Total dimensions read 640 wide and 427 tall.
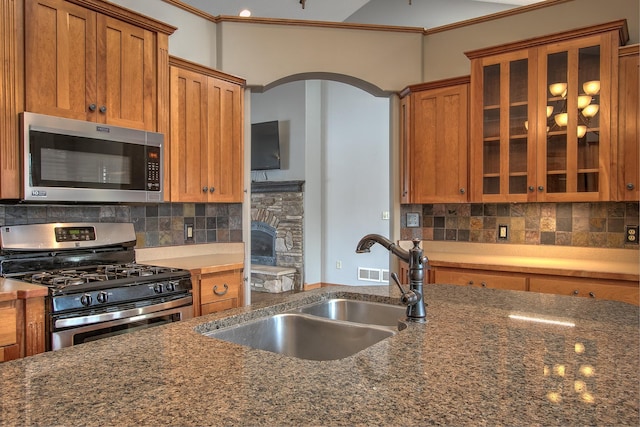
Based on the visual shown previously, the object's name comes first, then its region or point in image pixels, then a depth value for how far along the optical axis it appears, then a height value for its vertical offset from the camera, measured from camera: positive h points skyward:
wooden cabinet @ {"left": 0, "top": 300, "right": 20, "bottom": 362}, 1.83 -0.49
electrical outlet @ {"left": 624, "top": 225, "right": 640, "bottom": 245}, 3.06 -0.17
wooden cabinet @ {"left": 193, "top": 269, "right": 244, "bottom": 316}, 2.77 -0.52
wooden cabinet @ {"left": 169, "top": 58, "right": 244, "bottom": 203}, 3.06 +0.54
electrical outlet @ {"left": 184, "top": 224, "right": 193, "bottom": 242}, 3.44 -0.16
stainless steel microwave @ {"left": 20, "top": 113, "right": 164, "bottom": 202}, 2.26 +0.27
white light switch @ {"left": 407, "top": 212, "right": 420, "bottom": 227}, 3.86 -0.08
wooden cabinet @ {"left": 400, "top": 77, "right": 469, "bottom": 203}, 3.47 +0.53
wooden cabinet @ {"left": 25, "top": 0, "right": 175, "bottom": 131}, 2.31 +0.82
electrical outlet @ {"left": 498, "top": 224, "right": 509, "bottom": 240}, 3.54 -0.18
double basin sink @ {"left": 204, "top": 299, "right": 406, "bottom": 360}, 1.36 -0.39
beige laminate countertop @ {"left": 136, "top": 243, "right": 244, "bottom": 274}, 2.87 -0.34
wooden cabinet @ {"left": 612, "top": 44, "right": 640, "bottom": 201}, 2.83 +0.52
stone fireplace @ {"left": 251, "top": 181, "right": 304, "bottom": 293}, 6.34 -0.37
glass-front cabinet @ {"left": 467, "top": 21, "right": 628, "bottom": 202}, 2.93 +0.64
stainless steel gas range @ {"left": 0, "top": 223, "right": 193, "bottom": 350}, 2.03 -0.34
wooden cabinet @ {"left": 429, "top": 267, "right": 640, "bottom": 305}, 2.62 -0.47
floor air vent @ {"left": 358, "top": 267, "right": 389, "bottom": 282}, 6.01 -0.87
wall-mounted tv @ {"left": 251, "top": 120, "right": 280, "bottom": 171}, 6.57 +0.95
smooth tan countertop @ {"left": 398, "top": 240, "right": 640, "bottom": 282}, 2.75 -0.35
